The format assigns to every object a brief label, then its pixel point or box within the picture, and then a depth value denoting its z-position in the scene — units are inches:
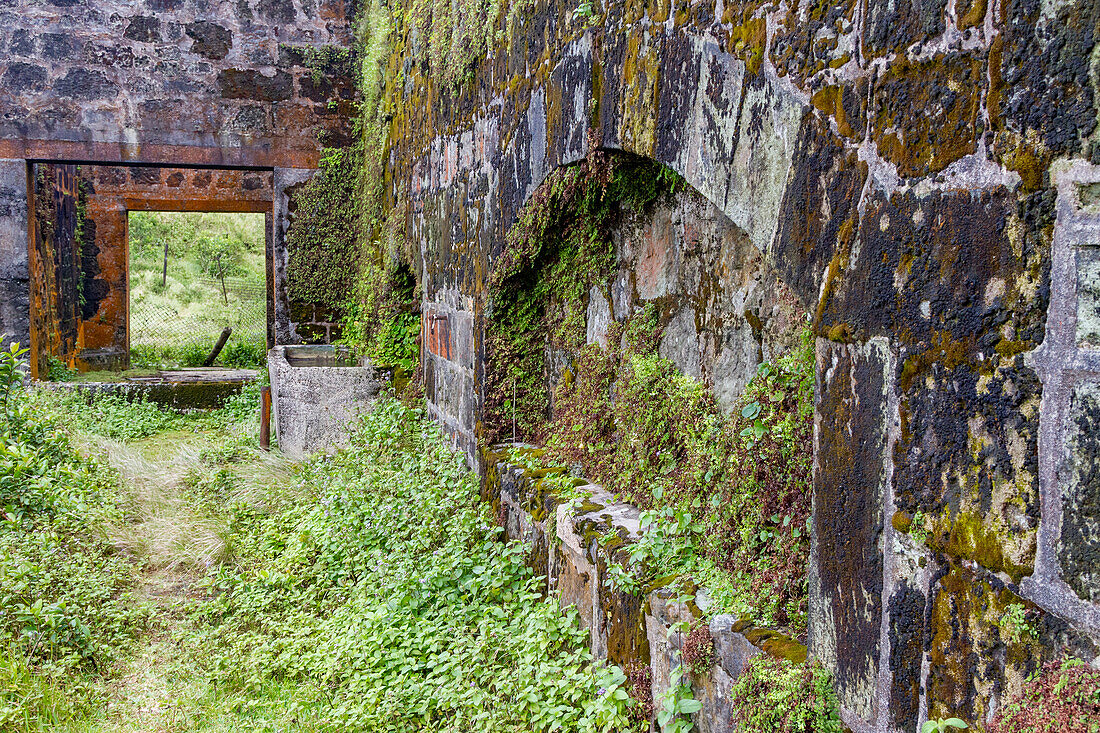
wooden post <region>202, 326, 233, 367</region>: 548.1
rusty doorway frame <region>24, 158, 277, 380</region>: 502.6
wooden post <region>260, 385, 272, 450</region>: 260.8
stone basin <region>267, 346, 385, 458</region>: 238.1
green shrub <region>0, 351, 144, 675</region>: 136.6
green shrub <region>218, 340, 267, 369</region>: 558.6
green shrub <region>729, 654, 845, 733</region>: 57.6
